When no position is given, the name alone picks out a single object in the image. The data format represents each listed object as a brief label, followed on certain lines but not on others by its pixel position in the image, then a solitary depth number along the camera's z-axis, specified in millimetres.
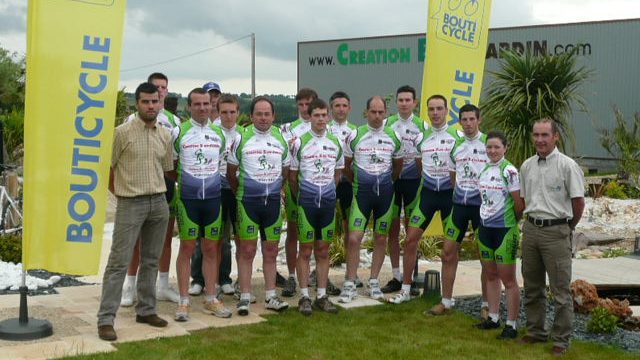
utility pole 30578
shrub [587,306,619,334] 6074
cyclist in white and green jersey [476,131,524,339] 5887
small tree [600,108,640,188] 15793
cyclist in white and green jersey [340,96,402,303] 7016
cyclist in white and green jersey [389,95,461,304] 6883
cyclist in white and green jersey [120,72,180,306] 6680
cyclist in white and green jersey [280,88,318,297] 7234
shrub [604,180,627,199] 16150
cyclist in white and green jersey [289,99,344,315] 6656
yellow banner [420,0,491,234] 8031
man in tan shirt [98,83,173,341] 5699
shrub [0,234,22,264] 8477
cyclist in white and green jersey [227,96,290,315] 6430
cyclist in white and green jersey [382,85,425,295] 7293
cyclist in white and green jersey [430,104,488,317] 6379
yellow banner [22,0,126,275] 5355
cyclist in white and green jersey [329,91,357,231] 7277
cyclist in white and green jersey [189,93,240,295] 6699
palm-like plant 14578
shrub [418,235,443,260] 9922
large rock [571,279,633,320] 6539
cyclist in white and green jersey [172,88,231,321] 6188
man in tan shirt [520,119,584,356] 5375
